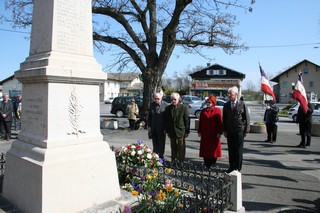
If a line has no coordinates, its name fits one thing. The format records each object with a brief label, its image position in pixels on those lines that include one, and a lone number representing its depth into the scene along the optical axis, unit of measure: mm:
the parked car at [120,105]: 23734
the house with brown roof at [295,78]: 54219
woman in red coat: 6164
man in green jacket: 6305
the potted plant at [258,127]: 13688
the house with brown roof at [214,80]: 56562
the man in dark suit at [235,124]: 5873
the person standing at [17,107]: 15198
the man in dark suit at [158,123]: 6504
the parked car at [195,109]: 23178
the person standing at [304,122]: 9518
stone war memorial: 3424
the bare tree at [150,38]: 13945
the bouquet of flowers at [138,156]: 4871
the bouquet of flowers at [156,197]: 3043
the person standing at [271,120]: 10609
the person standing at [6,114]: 11172
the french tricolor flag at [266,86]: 10055
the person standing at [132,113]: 14602
